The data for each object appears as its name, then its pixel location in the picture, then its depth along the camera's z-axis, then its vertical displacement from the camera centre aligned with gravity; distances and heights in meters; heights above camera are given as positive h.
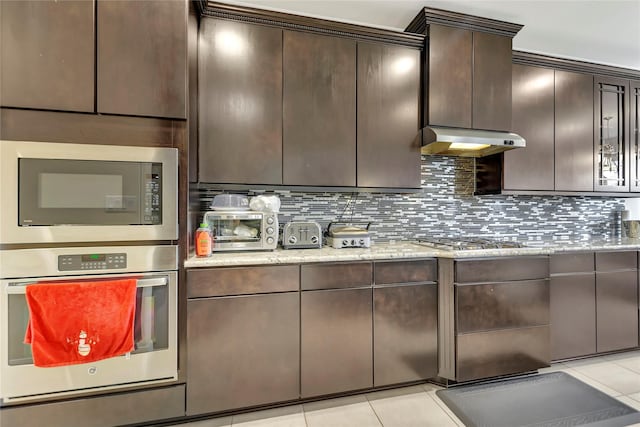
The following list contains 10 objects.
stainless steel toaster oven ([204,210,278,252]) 1.80 -0.10
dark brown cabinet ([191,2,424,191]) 1.85 +0.78
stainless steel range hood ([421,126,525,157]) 2.04 +0.56
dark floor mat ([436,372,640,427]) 1.62 -1.15
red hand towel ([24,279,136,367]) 1.35 -0.51
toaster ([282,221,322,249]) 1.96 -0.14
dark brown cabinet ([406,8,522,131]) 2.12 +1.12
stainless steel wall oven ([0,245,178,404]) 1.36 -0.52
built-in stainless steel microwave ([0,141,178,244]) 1.36 +0.11
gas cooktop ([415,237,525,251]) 2.02 -0.21
